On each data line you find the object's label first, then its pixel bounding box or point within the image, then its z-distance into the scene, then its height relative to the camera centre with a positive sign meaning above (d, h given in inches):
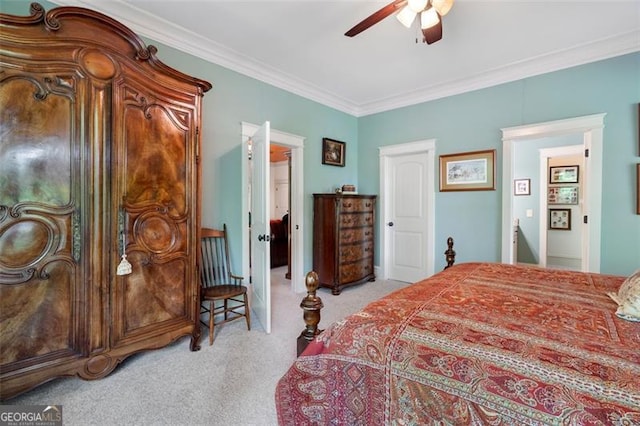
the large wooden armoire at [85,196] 62.8 +3.5
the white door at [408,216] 163.5 -4.0
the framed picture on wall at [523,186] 204.4 +16.0
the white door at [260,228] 104.0 -7.2
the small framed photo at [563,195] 202.1 +9.8
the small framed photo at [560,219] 204.5 -7.2
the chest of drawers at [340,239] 152.6 -16.0
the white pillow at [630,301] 47.0 -15.6
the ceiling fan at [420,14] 72.8 +50.7
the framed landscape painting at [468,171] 142.0 +19.2
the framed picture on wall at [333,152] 167.9 +34.0
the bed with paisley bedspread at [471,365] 31.4 -19.3
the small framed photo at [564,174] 201.8 +24.3
